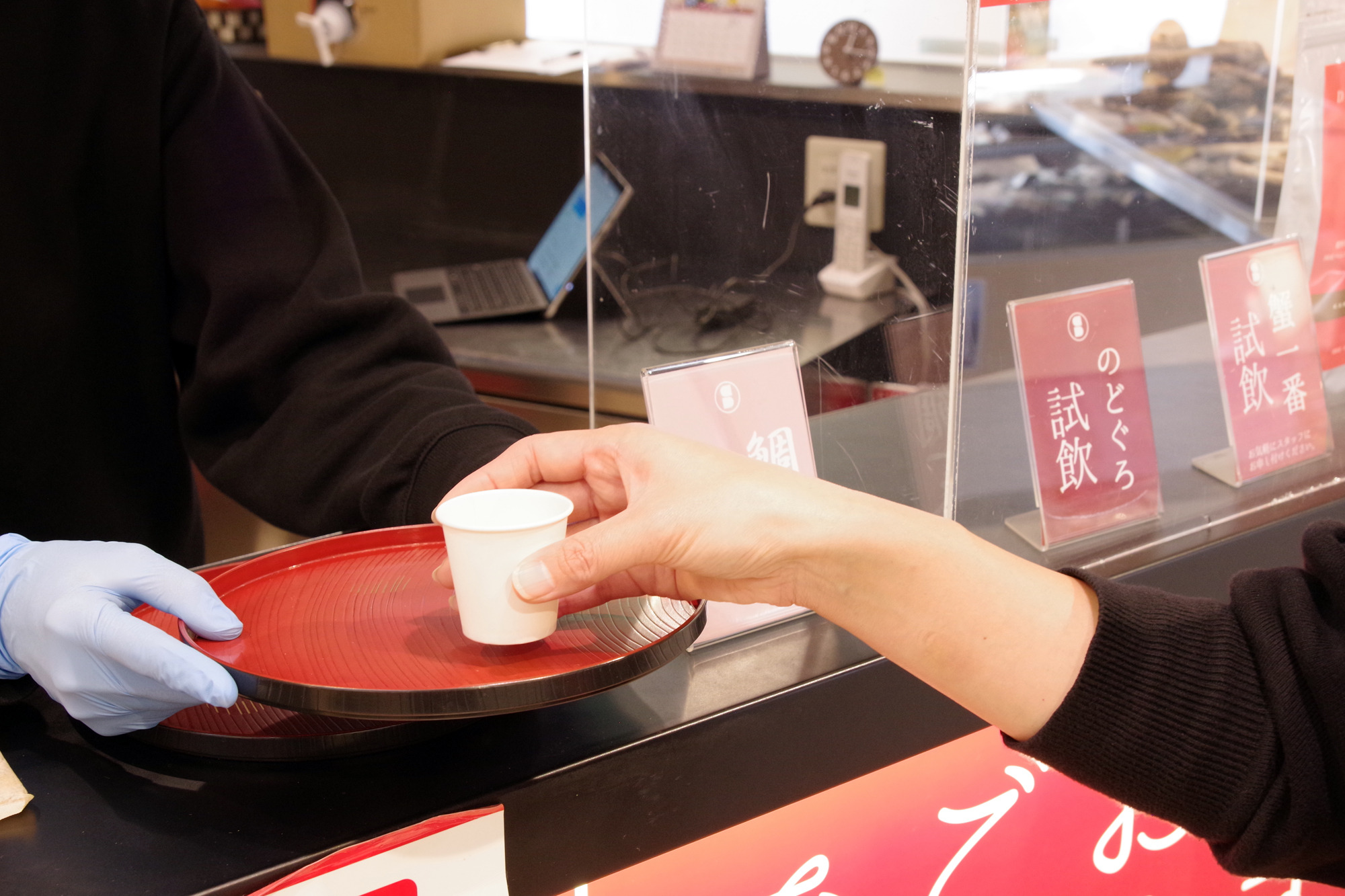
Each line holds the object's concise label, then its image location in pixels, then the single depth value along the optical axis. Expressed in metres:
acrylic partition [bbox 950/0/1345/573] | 1.12
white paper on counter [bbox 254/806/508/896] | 0.69
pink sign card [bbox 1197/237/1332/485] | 1.31
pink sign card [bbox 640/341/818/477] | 0.93
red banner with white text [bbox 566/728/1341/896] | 0.92
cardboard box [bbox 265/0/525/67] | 2.88
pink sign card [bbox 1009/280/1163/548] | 1.13
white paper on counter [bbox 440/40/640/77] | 2.80
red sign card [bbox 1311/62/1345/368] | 1.46
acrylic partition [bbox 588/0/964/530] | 1.07
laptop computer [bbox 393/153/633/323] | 2.76
